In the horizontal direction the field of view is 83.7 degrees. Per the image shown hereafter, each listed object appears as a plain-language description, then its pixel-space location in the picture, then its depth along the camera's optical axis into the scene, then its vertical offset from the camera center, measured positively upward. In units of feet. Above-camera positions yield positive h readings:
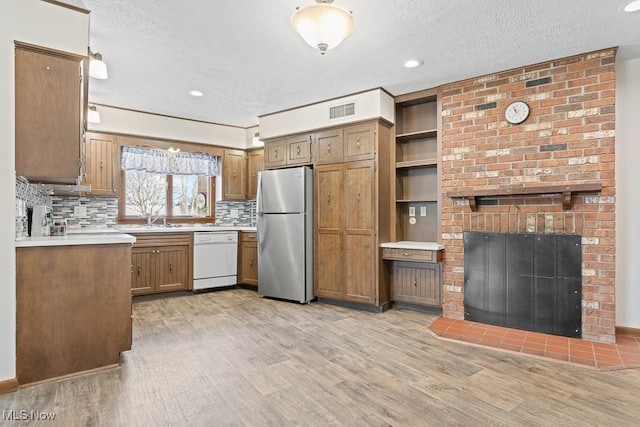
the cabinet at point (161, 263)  15.05 -2.04
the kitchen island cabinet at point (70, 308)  7.32 -2.01
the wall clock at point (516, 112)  11.38 +3.42
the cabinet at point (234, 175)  18.88 +2.27
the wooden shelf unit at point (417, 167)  13.80 +2.02
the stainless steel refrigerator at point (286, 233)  14.84 -0.68
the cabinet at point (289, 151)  15.24 +2.93
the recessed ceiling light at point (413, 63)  10.89 +4.81
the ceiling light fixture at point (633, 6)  7.78 +4.72
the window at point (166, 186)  16.81 +1.55
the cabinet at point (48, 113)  7.44 +2.22
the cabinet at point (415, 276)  12.68 -2.24
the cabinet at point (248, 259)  17.33 -2.06
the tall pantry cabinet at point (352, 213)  13.46 +0.18
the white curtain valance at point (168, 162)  16.39 +2.69
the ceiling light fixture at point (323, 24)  6.64 +3.70
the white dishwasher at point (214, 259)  16.55 -2.01
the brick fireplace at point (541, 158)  10.18 +1.91
